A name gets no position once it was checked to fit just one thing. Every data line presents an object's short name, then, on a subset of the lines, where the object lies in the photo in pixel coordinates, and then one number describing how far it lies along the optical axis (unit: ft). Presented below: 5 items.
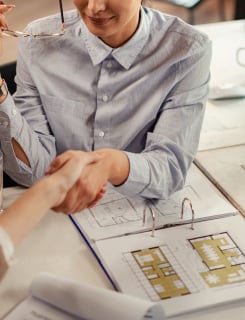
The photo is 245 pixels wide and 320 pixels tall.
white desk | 3.91
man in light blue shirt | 4.94
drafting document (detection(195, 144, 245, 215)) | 5.09
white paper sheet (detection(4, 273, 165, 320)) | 3.63
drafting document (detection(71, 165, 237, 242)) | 4.55
